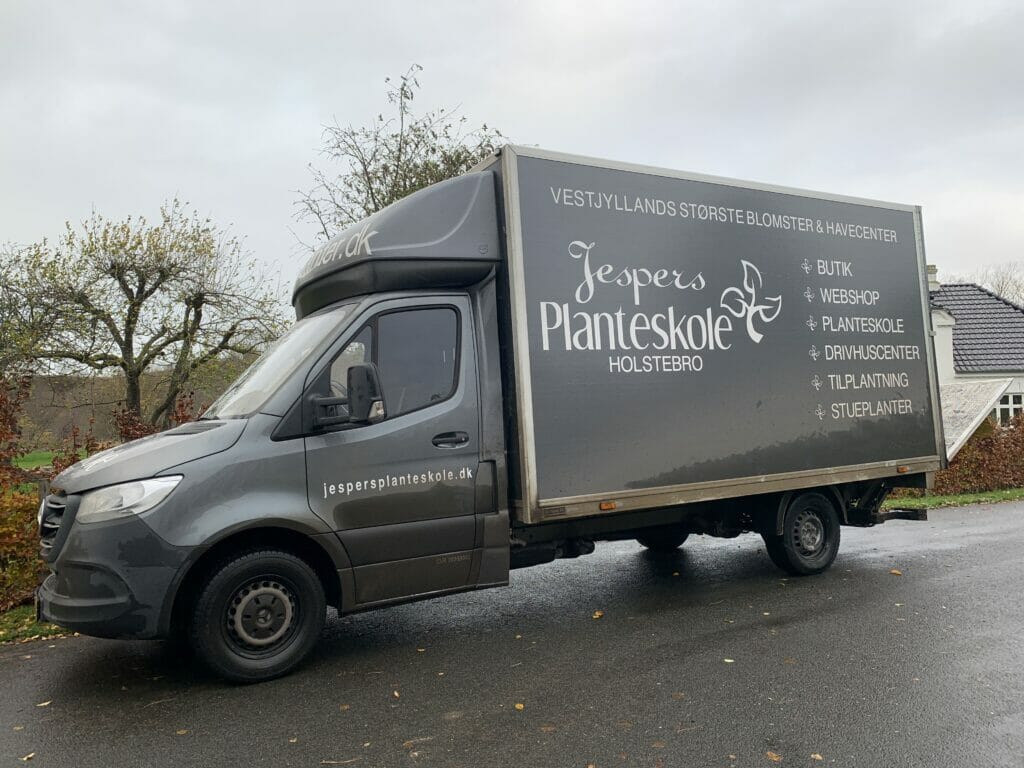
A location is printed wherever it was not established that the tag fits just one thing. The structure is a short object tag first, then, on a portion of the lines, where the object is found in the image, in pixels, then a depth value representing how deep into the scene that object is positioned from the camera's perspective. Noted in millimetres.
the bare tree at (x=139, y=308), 19766
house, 24250
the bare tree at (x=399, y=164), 17250
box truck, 4559
